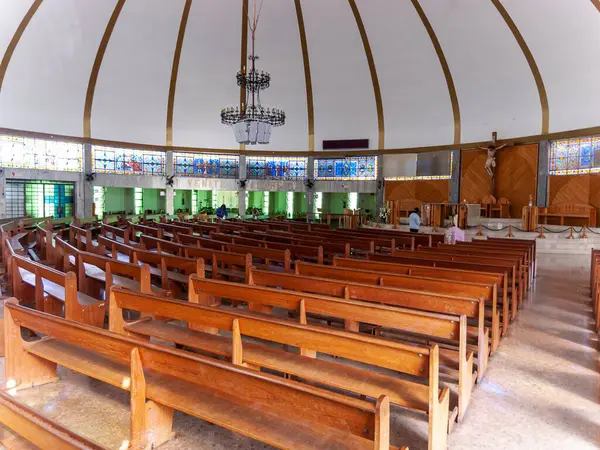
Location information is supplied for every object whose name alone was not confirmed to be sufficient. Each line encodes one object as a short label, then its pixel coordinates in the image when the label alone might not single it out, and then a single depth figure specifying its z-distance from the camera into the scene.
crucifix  16.42
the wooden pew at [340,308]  2.63
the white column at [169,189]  20.19
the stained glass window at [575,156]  14.11
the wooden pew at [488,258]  5.37
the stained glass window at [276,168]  21.62
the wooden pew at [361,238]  7.68
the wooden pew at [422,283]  3.62
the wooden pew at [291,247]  6.36
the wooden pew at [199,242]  6.62
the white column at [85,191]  17.91
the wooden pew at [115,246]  5.38
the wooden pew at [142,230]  8.94
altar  14.66
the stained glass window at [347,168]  20.55
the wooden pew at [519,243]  7.43
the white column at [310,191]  21.34
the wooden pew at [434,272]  4.23
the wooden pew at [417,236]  8.73
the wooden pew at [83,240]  6.77
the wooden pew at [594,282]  4.51
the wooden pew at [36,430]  1.38
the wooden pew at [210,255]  4.83
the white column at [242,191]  21.30
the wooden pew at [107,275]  3.72
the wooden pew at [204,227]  10.54
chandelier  11.60
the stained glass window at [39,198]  16.50
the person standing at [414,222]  11.41
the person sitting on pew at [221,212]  17.73
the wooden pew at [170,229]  9.59
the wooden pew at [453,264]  4.78
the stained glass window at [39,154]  15.80
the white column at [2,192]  15.34
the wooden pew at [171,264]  4.13
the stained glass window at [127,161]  18.56
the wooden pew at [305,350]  2.09
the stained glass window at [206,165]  20.64
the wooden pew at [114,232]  7.59
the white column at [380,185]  20.14
